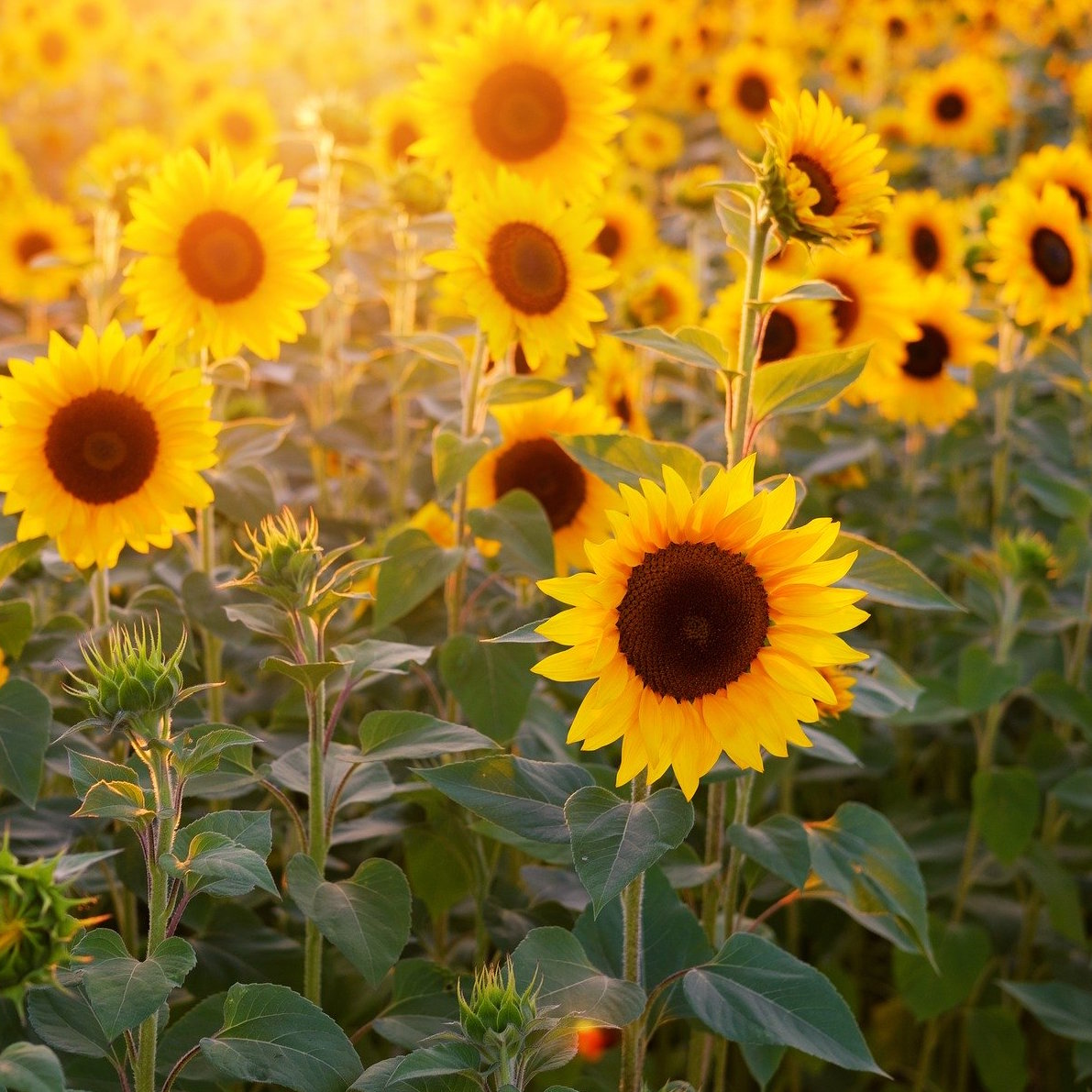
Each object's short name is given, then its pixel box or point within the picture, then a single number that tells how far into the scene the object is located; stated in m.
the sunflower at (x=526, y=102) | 2.43
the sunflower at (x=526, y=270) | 2.00
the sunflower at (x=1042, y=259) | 2.98
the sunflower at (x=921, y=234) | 3.75
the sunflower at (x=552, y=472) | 2.25
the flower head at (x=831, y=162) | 1.61
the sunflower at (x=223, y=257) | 2.10
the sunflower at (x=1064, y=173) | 3.27
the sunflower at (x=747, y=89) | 5.05
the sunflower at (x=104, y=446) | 1.75
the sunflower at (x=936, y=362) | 3.09
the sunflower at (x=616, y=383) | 2.79
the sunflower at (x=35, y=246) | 3.79
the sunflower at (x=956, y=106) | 5.57
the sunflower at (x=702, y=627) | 1.27
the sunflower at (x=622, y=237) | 3.96
